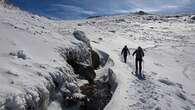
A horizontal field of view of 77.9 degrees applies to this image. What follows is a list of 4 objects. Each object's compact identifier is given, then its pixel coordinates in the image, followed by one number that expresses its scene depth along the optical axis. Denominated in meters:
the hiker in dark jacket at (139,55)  8.46
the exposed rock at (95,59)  9.85
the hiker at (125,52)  10.54
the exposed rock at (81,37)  10.09
